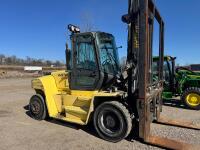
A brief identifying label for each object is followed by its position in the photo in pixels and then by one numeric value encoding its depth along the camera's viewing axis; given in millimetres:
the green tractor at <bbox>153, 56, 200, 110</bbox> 6956
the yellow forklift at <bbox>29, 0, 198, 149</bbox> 3474
